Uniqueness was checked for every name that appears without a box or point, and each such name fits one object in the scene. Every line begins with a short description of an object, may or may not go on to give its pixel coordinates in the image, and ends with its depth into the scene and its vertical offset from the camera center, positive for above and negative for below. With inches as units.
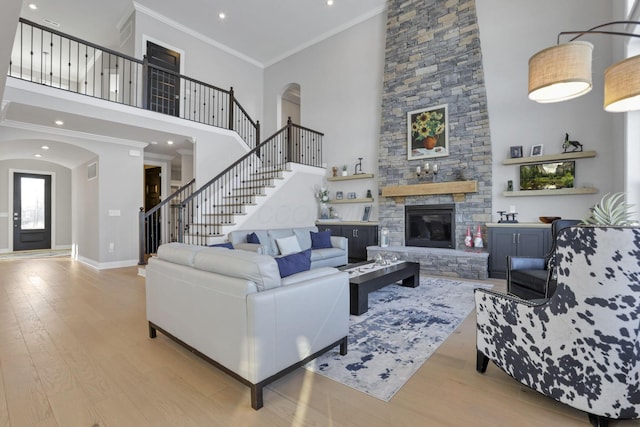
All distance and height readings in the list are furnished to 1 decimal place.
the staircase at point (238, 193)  226.2 +18.2
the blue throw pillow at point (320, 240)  223.6 -19.8
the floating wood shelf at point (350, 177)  280.2 +35.0
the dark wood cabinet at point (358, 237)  266.7 -21.0
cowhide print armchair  55.6 -22.8
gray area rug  80.5 -43.3
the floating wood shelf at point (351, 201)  279.7 +12.5
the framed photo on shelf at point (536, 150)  202.1 +43.1
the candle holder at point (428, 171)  239.1 +34.1
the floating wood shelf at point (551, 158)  185.0 +36.5
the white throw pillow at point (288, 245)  199.2 -21.1
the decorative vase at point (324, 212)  302.0 +1.4
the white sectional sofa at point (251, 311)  68.0 -25.1
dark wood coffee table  128.3 -31.6
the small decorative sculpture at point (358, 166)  290.9 +46.0
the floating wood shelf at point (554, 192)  185.0 +14.3
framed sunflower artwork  237.5 +65.5
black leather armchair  115.3 -24.5
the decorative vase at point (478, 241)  215.2 -19.3
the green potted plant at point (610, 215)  67.2 -0.2
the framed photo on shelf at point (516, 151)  208.1 +43.4
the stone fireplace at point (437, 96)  222.1 +94.5
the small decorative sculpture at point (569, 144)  189.4 +44.1
